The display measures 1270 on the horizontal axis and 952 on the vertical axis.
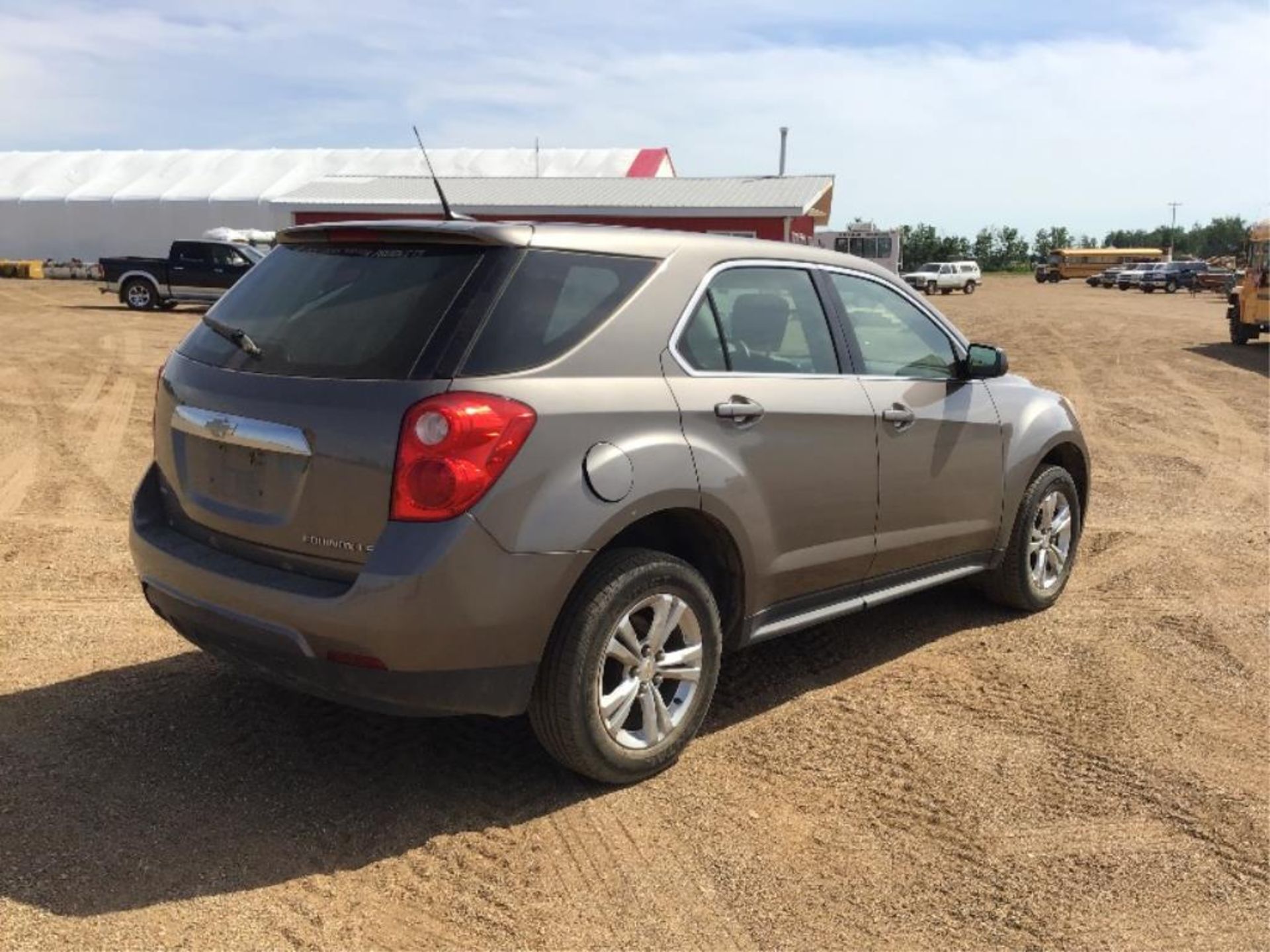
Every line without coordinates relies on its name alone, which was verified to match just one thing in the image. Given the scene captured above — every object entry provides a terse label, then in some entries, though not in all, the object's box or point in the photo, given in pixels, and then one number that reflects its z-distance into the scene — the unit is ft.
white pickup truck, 183.21
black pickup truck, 84.79
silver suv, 10.41
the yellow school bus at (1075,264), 255.29
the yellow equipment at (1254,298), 70.95
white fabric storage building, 154.40
